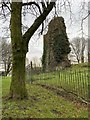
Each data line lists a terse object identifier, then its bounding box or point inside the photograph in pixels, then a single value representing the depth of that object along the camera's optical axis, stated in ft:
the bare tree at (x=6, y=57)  55.76
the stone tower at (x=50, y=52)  42.58
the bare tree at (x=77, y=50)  82.14
